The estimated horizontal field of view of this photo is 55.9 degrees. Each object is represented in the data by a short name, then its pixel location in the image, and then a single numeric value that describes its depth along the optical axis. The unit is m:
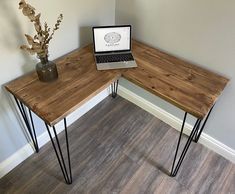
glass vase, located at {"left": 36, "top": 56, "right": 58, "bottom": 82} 1.25
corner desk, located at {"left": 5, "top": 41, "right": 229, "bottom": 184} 1.19
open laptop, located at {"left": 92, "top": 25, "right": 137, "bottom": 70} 1.47
